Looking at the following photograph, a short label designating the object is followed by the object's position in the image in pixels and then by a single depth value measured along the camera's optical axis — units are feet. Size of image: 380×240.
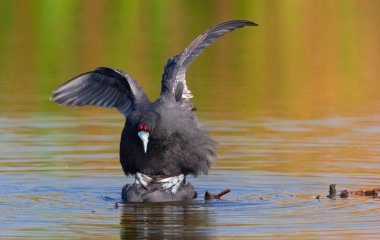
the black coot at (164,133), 46.50
